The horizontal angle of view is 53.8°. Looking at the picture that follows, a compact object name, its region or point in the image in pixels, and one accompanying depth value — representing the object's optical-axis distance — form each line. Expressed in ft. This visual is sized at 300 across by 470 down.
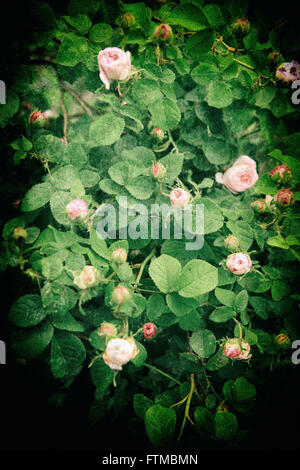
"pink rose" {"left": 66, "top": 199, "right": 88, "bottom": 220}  2.55
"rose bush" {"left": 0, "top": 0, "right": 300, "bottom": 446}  2.64
